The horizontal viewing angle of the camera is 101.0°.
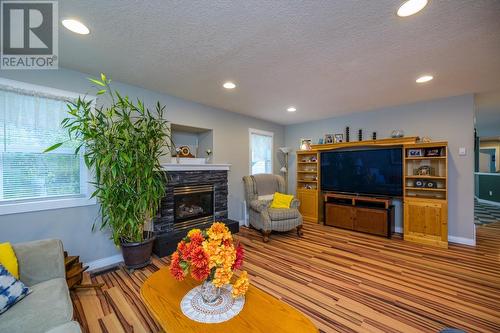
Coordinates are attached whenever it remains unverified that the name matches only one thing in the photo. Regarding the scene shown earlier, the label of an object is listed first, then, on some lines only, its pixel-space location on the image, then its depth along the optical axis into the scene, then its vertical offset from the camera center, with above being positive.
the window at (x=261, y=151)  4.87 +0.39
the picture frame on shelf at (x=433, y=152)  3.42 +0.25
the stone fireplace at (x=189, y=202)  3.12 -0.62
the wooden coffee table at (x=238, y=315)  1.10 -0.86
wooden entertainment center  3.32 -0.67
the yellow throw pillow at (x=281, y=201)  3.97 -0.65
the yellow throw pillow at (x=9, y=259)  1.45 -0.66
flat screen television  3.77 -0.09
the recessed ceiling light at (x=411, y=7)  1.42 +1.14
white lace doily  1.17 -0.85
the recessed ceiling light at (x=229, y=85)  2.84 +1.16
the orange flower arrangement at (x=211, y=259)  1.18 -0.54
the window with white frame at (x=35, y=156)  2.12 +0.14
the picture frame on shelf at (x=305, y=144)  5.10 +0.58
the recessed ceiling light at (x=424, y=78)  2.62 +1.15
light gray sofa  1.15 -0.86
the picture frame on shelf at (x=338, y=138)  4.68 +0.67
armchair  3.58 -0.76
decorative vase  1.26 -0.77
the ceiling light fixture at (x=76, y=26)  1.63 +1.15
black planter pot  2.48 -1.04
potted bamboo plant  2.25 +0.03
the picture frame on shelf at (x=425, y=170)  3.54 -0.06
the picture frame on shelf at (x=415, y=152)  3.57 +0.26
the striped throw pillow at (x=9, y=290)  1.27 -0.79
